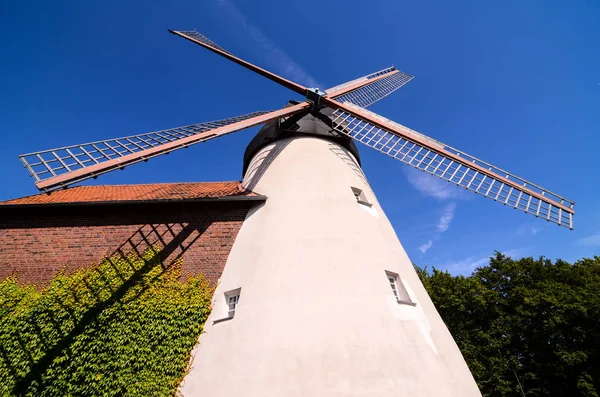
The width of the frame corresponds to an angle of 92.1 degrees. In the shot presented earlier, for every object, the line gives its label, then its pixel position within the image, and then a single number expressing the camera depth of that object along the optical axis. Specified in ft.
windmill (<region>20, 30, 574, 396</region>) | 16.72
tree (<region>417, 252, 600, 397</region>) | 52.11
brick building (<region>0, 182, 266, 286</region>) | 25.11
